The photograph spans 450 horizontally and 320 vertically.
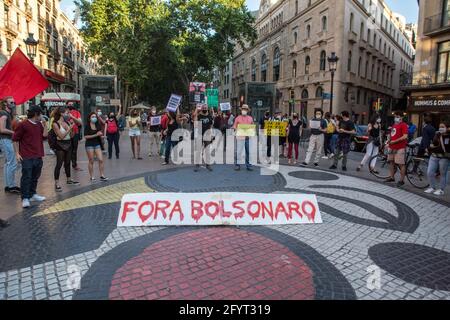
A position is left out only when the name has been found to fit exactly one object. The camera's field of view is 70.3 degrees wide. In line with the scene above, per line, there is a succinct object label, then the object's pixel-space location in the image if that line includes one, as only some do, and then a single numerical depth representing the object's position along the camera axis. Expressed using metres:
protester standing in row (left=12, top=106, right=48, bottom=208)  6.03
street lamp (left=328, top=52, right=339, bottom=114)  17.94
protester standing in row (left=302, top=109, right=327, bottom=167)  10.57
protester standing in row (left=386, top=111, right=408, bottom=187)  8.32
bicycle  8.55
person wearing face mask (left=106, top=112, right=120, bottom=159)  11.84
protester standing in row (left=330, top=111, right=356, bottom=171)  10.16
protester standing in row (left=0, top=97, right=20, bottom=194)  6.63
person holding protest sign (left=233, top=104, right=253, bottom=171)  9.80
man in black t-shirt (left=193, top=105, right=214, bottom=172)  10.16
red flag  6.48
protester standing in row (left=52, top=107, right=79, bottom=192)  7.27
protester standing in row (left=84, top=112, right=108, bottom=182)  7.69
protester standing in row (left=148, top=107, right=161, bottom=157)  12.60
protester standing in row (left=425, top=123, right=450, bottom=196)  7.57
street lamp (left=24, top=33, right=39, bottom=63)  16.16
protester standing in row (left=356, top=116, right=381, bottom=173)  9.80
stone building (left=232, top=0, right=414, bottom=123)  32.12
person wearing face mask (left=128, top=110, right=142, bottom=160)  12.11
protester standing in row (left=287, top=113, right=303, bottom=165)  11.25
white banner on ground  5.07
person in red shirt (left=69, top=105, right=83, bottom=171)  8.40
